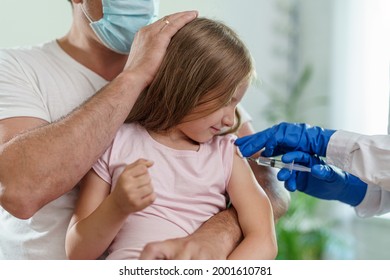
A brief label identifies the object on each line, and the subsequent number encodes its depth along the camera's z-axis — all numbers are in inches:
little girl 62.1
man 60.5
